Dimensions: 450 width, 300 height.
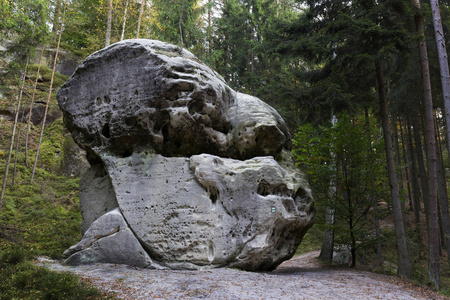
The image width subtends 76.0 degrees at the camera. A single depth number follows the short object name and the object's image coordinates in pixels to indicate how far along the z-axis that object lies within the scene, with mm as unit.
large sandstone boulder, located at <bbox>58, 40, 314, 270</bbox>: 7598
